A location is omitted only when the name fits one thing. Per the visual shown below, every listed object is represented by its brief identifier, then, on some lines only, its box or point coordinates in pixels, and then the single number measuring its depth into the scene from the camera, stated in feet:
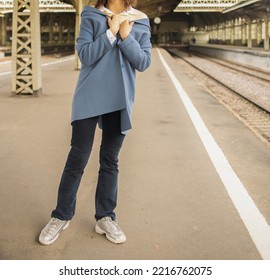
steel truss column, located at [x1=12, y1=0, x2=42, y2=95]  34.50
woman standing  8.61
